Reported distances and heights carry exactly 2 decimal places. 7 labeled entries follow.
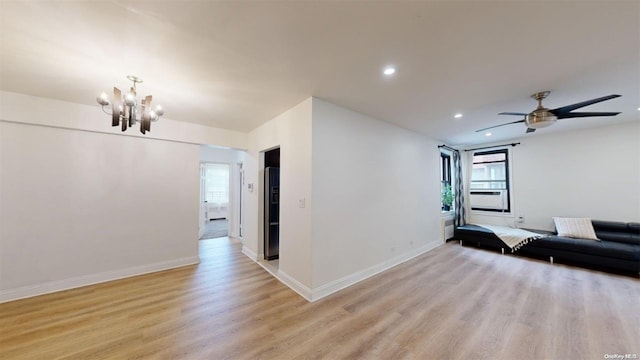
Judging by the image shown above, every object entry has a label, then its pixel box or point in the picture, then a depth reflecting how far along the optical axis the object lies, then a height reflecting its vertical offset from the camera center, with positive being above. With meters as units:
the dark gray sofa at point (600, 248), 3.45 -1.10
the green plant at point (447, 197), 5.89 -0.30
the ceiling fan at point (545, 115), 2.75 +0.96
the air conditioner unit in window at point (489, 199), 5.64 -0.37
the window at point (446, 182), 5.87 +0.11
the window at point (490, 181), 5.64 +0.14
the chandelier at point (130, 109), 2.18 +0.84
